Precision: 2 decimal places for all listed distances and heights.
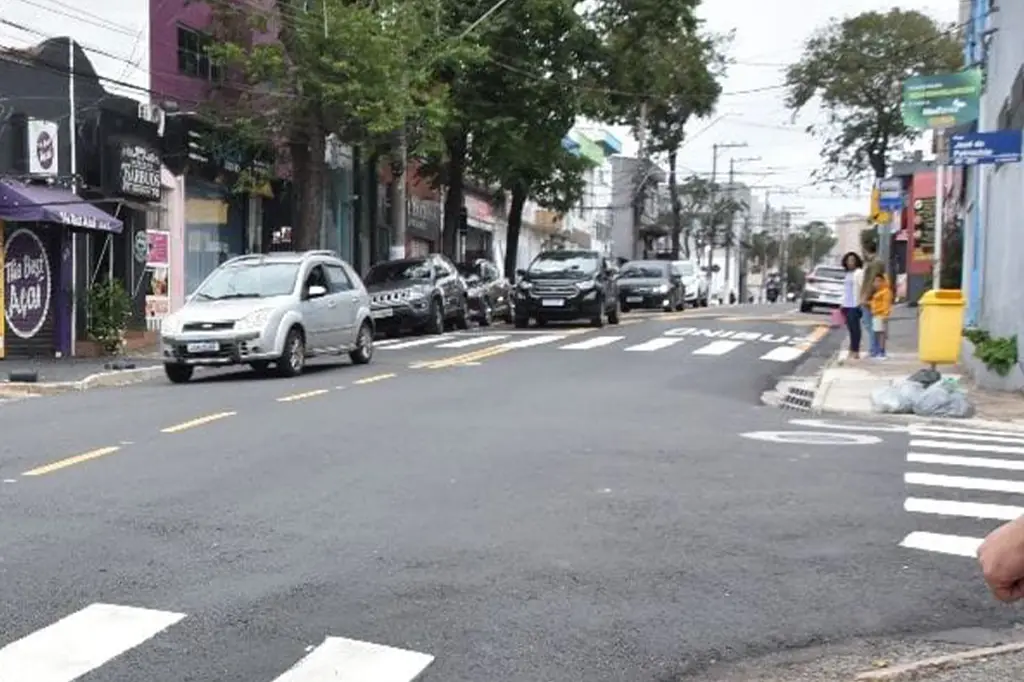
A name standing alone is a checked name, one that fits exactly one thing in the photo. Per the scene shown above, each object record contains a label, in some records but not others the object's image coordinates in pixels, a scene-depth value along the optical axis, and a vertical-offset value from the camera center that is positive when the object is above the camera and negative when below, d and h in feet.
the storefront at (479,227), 167.22 +5.29
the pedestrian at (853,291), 64.18 -1.10
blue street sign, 47.85 +4.92
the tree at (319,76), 76.74 +12.21
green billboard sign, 56.34 +8.00
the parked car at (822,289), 124.47 -1.94
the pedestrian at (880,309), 62.59 -1.99
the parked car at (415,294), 85.05 -2.25
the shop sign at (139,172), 75.66 +5.47
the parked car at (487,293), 99.45 -2.46
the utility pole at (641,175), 182.70 +15.16
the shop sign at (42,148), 69.51 +6.30
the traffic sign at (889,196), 94.12 +5.97
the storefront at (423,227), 140.56 +4.29
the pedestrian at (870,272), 61.98 -0.06
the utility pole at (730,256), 291.50 +3.41
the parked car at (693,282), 155.84 -1.88
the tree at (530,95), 105.29 +15.33
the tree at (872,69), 173.99 +29.44
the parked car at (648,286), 127.34 -2.00
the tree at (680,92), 160.35 +26.00
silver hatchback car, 53.06 -2.61
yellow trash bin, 46.98 -2.18
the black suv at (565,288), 91.50 -1.74
